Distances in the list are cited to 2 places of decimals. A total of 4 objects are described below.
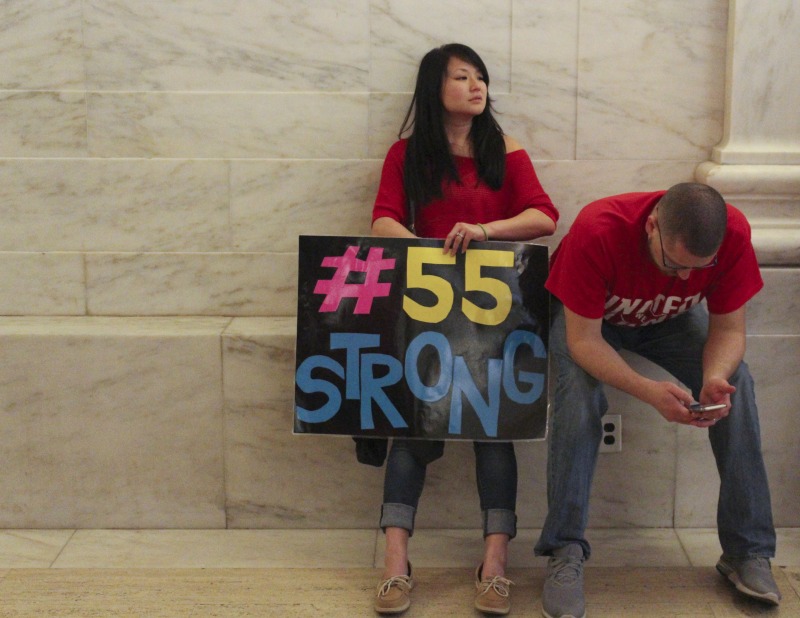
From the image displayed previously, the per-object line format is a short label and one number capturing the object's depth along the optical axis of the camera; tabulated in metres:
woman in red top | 2.95
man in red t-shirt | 2.60
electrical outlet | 3.12
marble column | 3.10
